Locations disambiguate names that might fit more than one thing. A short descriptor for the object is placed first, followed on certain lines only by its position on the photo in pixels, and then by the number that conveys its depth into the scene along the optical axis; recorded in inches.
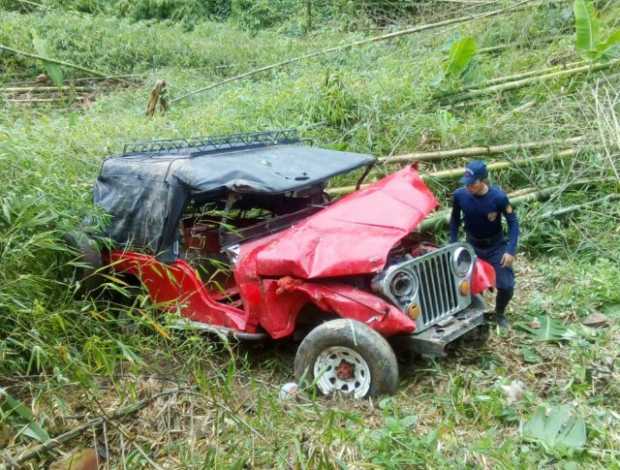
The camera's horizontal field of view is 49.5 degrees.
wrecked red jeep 177.3
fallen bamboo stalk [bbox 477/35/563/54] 425.5
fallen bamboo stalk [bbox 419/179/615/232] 281.1
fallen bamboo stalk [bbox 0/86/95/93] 524.4
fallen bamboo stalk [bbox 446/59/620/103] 356.8
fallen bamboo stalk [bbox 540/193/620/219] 286.5
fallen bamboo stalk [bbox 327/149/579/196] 303.9
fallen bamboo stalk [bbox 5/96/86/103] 483.8
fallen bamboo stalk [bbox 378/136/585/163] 311.0
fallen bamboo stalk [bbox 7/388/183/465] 139.0
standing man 208.7
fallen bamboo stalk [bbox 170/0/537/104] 479.5
